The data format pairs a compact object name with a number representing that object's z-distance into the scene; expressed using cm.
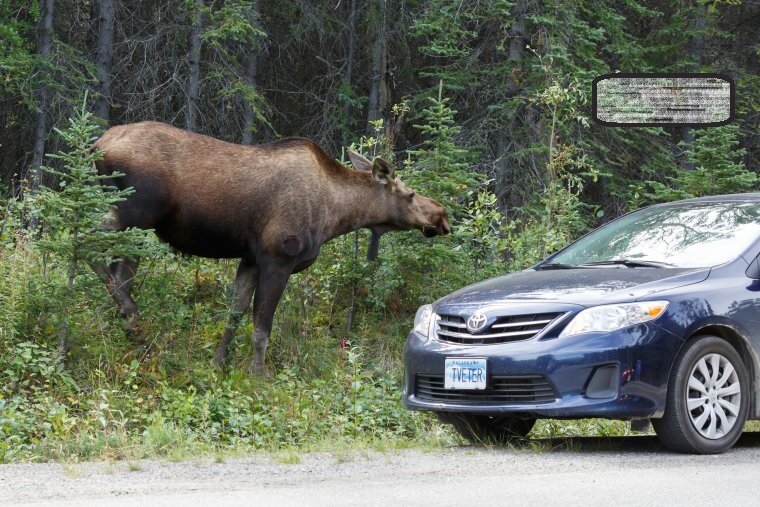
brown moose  1161
